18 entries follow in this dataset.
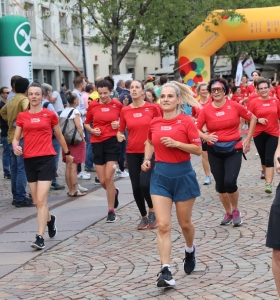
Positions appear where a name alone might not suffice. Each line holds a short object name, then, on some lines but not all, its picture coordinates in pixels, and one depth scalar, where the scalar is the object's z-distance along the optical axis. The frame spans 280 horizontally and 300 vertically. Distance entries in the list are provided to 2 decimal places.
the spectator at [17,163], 11.90
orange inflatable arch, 25.89
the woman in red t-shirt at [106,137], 10.26
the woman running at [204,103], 13.27
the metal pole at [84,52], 39.12
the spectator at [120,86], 17.94
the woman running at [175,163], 6.91
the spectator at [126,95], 14.96
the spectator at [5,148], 15.43
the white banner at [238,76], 27.98
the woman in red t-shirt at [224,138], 9.41
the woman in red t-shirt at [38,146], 8.75
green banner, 19.16
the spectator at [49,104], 11.94
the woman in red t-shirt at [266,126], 12.23
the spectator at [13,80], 11.96
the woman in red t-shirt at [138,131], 9.38
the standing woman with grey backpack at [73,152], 12.78
